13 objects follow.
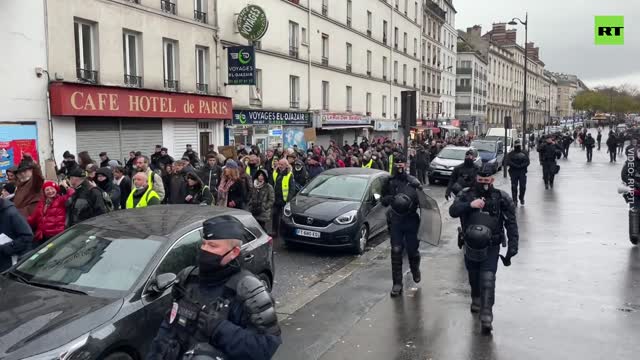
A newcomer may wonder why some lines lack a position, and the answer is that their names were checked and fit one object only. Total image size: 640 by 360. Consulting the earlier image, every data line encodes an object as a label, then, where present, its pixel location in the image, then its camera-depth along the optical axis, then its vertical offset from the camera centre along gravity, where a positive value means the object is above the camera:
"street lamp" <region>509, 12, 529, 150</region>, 30.16 +5.92
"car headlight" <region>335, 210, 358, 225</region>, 9.72 -1.56
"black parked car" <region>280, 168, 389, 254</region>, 9.71 -1.48
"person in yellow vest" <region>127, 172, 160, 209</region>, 7.89 -0.89
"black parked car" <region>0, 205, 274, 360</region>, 3.70 -1.25
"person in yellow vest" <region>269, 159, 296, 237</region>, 11.20 -1.15
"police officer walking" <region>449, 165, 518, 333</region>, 6.09 -1.14
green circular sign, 20.67 +4.21
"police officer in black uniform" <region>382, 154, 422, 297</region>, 7.38 -1.27
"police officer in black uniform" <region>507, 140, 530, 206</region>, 14.99 -1.08
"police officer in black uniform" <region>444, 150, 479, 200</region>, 9.86 -0.79
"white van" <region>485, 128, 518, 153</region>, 35.44 -0.34
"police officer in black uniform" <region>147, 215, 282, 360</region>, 2.66 -0.89
